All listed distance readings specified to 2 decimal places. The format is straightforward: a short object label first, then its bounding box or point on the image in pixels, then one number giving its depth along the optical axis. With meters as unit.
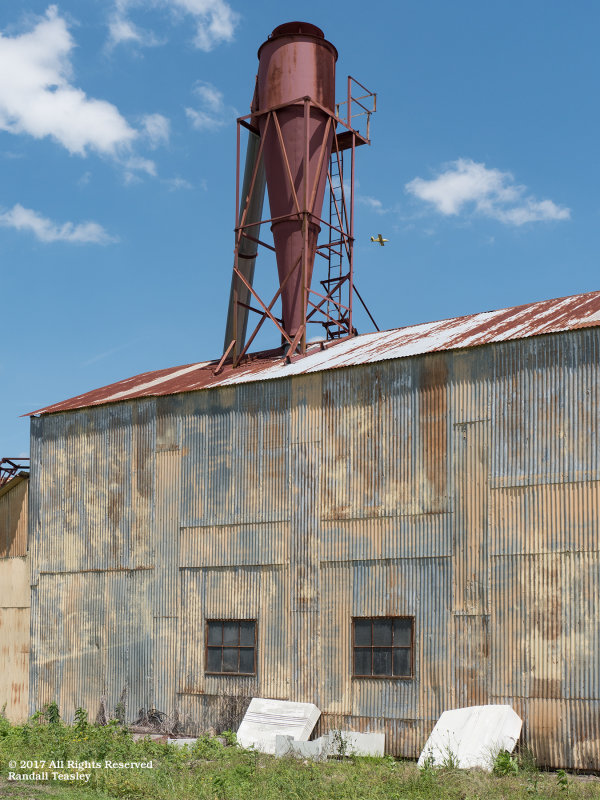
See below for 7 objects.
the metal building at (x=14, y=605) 27.14
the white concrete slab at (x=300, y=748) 20.05
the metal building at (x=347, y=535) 19.02
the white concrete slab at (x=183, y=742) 21.35
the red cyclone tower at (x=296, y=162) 28.78
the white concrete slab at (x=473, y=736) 17.86
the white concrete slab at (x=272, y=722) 20.91
